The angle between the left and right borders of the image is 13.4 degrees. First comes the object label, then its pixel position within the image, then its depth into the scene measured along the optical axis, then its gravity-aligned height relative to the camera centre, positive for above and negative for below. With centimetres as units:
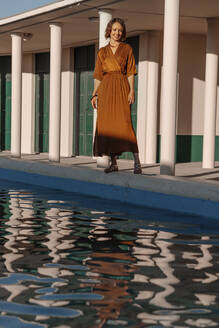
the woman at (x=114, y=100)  1269 -11
